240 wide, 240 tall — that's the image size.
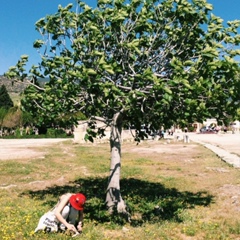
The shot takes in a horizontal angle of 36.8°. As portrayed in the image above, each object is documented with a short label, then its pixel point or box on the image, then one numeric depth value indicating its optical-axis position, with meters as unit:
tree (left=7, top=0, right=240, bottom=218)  7.66
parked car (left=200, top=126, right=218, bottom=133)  81.56
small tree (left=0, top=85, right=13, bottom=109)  112.24
